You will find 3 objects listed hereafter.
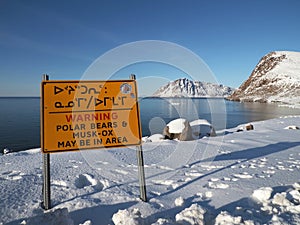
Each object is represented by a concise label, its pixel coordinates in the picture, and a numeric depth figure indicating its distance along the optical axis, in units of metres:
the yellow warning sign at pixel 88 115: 2.65
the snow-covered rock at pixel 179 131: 9.46
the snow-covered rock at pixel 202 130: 11.73
